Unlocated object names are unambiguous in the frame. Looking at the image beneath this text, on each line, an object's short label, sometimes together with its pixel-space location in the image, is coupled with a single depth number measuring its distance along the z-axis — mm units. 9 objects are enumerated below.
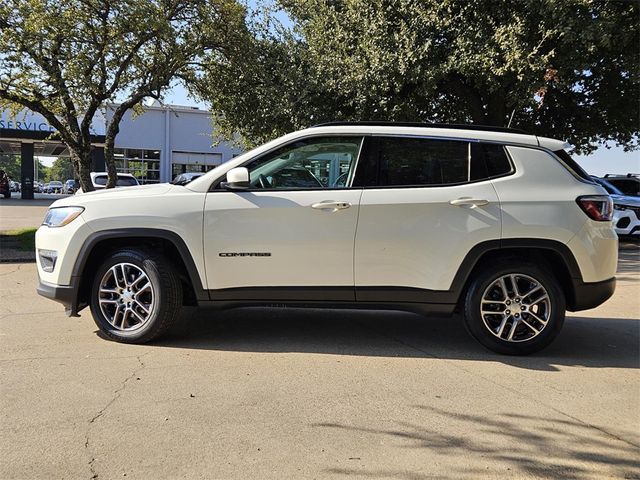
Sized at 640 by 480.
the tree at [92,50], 10141
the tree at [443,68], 10492
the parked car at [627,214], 13719
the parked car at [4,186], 33344
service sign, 29750
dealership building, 33469
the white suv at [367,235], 4559
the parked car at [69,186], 40112
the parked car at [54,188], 57138
